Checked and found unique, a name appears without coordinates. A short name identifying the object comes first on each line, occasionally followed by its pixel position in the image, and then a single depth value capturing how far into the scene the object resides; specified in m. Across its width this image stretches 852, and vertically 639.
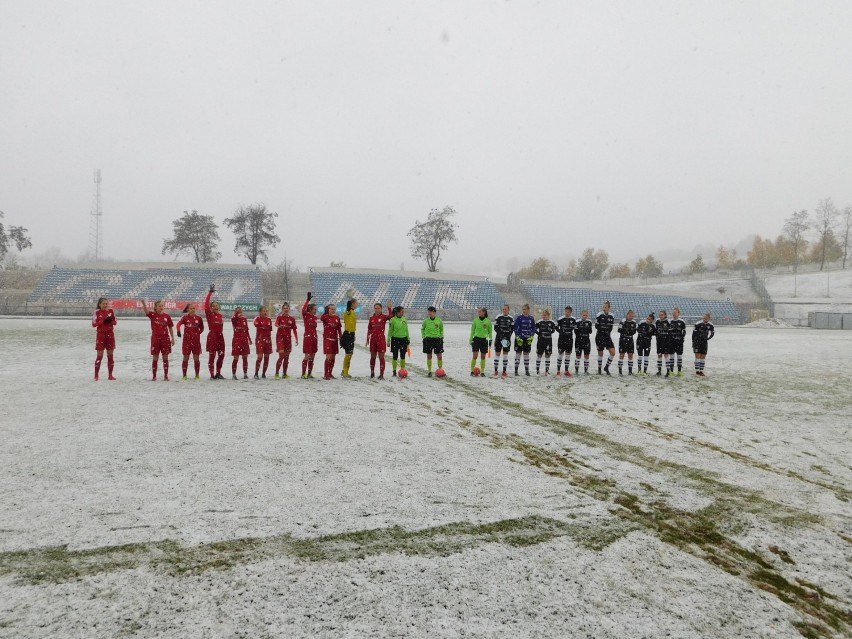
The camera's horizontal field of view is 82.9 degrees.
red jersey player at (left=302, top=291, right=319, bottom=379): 10.59
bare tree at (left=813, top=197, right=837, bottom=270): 65.06
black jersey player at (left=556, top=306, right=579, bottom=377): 12.16
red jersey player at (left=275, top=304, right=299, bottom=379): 10.98
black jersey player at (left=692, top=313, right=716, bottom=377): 12.35
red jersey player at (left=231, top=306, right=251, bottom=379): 11.07
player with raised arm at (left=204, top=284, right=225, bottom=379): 10.73
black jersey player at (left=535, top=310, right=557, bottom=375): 12.06
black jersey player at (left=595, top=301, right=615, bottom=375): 12.31
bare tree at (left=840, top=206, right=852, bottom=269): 66.69
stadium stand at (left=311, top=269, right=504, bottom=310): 47.12
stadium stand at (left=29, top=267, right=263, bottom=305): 42.97
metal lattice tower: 71.94
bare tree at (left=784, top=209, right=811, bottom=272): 66.00
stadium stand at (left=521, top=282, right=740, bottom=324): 45.50
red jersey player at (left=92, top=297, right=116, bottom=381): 10.27
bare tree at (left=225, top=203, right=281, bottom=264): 63.41
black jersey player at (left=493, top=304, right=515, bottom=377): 11.99
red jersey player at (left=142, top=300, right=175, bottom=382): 10.48
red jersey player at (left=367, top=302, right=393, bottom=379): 11.25
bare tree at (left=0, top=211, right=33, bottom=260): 62.56
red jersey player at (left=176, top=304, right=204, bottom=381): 10.66
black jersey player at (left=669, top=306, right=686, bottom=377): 12.47
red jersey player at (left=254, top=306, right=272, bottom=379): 11.07
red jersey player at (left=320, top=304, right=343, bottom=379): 11.04
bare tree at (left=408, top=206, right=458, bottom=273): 67.06
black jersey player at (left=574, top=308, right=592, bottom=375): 12.16
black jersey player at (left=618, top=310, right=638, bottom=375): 12.52
